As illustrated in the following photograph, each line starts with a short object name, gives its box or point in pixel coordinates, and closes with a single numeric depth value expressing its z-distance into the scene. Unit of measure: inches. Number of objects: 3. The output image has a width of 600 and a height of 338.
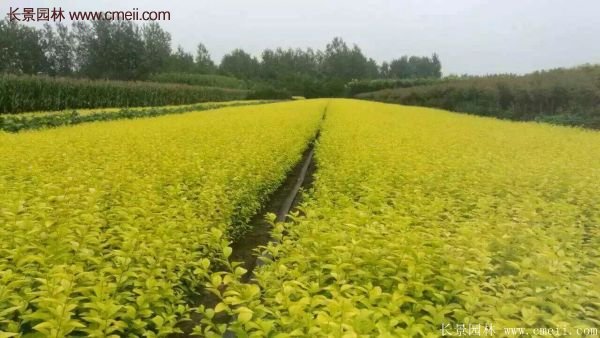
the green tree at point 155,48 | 2207.2
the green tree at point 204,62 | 3086.1
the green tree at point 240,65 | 3649.1
